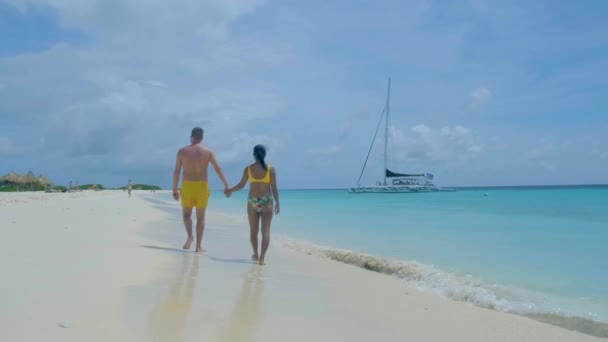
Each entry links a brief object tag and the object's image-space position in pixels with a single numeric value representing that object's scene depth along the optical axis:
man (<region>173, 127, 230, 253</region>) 6.64
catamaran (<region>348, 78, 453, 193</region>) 62.72
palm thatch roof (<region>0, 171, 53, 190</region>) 43.66
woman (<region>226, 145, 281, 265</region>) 6.29
